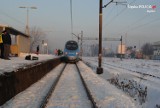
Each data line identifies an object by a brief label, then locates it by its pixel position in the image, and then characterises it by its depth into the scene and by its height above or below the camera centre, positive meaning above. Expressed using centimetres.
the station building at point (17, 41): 2782 +129
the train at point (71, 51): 3741 +3
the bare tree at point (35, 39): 11075 +515
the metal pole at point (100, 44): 2233 +58
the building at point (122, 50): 6355 +32
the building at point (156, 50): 14927 +81
